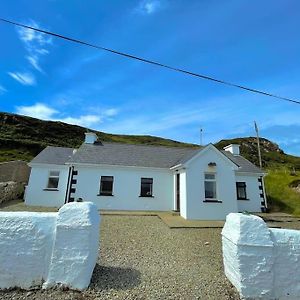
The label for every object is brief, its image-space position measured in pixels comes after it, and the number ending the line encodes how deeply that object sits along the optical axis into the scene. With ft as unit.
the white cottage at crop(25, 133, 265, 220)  42.68
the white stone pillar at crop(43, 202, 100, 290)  13.71
